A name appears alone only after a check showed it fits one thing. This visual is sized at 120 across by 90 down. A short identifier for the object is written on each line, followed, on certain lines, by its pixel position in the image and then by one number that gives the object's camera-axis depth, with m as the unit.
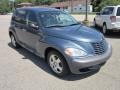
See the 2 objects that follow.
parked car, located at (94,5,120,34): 5.35
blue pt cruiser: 2.41
